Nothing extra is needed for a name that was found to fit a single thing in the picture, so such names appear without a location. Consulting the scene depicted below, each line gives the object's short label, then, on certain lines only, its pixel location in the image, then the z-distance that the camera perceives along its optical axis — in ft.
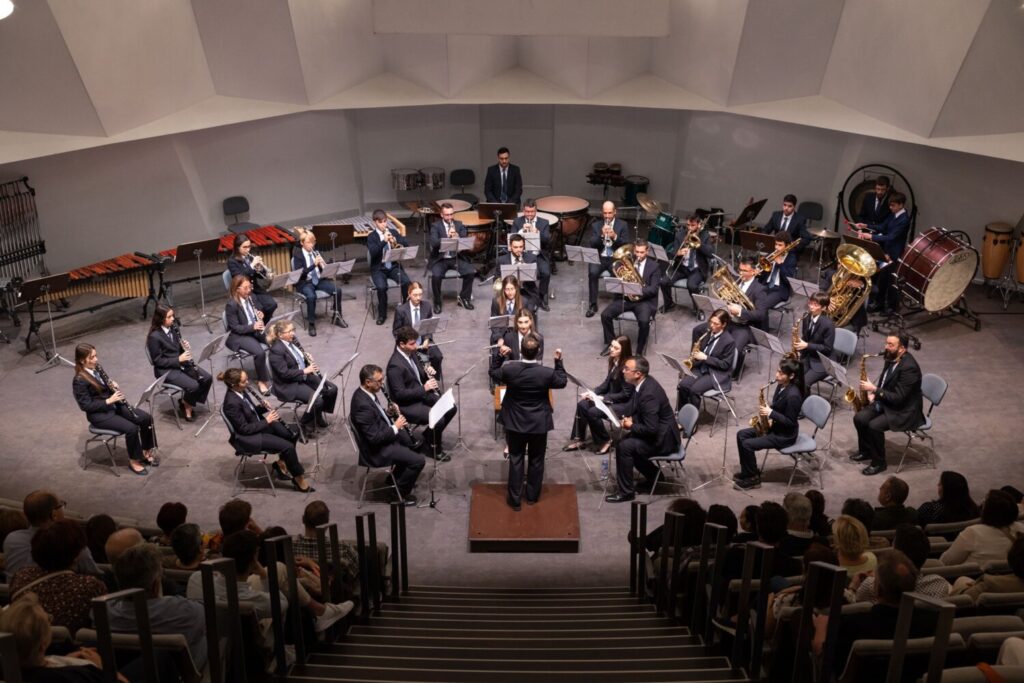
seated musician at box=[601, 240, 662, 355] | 39.19
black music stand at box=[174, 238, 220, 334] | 39.91
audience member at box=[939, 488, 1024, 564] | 20.26
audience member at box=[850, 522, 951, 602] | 17.66
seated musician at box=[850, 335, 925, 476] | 30.42
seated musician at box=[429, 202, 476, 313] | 43.42
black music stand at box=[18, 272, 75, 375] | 36.71
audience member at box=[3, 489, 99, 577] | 19.19
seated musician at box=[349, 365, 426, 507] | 28.40
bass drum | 37.70
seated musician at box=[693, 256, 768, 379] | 36.81
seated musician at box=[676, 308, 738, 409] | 33.50
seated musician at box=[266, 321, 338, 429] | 32.89
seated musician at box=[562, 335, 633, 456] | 31.30
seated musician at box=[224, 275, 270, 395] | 36.35
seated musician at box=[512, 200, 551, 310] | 43.16
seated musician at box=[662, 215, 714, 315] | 42.06
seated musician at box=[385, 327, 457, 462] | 31.36
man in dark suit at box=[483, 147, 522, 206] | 49.52
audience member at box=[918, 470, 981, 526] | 23.57
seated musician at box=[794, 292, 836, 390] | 34.78
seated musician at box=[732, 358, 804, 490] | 29.37
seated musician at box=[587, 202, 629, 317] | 42.47
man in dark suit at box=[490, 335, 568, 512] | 27.53
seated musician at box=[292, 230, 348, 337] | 41.24
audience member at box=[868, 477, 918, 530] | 23.16
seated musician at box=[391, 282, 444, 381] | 35.29
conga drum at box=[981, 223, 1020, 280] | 43.52
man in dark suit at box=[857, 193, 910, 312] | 42.52
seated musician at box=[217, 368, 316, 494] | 29.40
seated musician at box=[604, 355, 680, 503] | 28.86
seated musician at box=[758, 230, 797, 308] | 39.99
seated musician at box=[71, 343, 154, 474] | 30.37
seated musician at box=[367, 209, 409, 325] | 42.63
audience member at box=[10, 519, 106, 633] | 16.53
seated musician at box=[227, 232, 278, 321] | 40.09
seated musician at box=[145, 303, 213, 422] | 33.58
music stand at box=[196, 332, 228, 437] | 31.94
